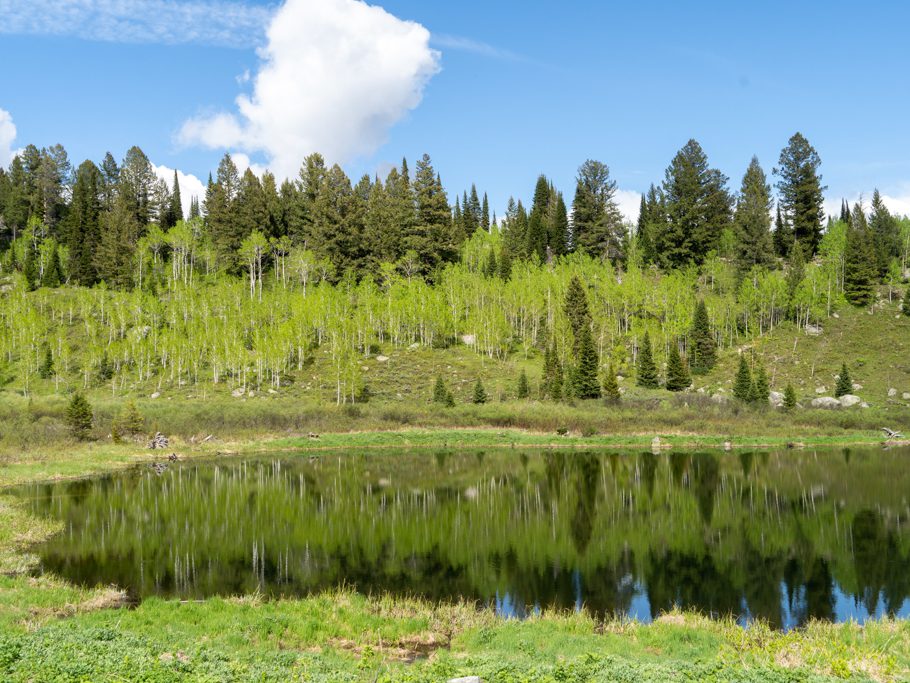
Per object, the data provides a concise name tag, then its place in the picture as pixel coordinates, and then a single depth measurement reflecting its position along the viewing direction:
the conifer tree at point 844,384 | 75.89
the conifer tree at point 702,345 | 90.50
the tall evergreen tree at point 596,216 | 127.12
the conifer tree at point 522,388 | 81.06
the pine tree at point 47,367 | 91.81
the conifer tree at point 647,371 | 86.94
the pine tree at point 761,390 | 74.88
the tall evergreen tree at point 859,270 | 100.94
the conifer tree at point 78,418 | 58.56
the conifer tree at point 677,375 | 84.69
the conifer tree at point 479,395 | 78.91
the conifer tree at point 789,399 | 71.00
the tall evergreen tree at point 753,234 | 112.56
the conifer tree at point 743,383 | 76.31
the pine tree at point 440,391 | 78.00
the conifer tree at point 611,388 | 77.75
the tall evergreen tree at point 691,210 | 120.12
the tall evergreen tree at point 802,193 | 118.19
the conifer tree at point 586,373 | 80.38
